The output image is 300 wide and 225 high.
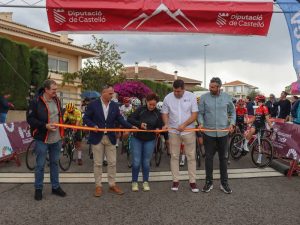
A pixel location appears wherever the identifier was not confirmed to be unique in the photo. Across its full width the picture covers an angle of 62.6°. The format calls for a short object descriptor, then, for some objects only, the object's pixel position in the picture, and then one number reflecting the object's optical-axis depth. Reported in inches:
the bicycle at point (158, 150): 261.9
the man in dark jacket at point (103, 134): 177.7
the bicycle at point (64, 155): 243.6
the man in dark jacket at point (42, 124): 169.4
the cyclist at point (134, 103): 299.3
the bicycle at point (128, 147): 263.0
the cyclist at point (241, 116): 380.2
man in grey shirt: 186.5
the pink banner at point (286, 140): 243.8
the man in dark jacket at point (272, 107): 457.3
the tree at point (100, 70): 847.6
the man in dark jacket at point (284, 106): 400.9
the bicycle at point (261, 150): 255.6
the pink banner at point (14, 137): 258.3
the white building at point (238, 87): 3776.3
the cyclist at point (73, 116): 261.5
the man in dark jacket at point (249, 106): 418.0
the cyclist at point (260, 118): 269.2
